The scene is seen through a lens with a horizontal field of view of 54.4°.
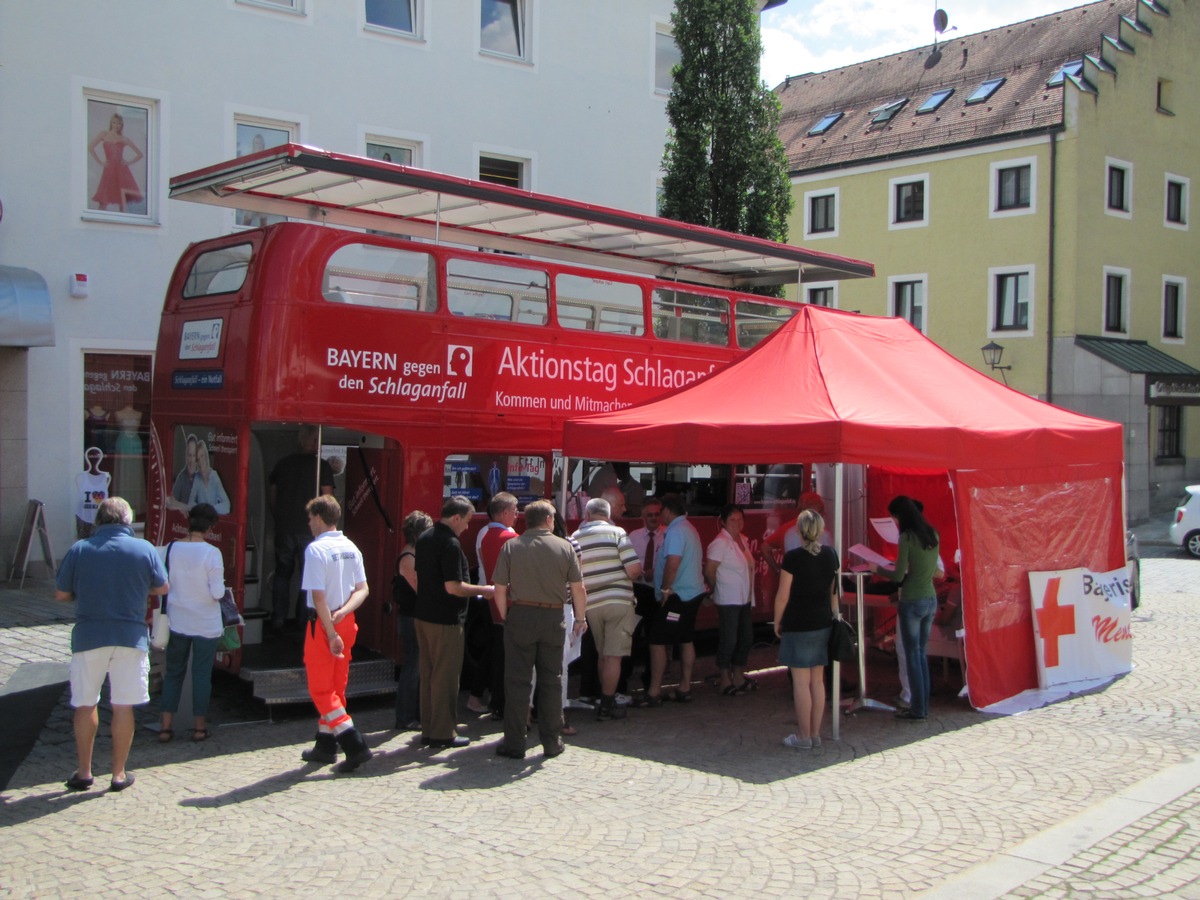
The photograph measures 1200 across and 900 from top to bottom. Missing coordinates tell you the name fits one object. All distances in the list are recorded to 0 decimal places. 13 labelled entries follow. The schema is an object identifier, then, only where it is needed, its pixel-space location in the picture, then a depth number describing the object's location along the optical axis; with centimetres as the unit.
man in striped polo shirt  877
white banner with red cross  996
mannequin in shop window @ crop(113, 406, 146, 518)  1501
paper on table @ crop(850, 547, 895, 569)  994
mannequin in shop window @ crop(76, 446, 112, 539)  1413
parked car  2267
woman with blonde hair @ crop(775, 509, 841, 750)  809
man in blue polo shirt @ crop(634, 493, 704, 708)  938
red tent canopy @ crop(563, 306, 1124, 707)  875
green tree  1858
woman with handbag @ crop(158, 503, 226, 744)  793
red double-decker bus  879
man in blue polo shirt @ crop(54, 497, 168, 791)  675
